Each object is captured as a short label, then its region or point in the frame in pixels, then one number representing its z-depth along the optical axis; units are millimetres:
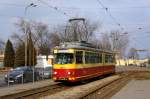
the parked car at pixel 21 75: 17840
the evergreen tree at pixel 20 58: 47897
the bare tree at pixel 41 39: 61971
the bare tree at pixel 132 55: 86464
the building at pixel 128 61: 88396
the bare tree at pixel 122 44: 60797
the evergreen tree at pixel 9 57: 49999
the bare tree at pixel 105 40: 57353
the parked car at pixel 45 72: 21294
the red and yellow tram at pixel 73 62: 15895
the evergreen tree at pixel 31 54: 44852
